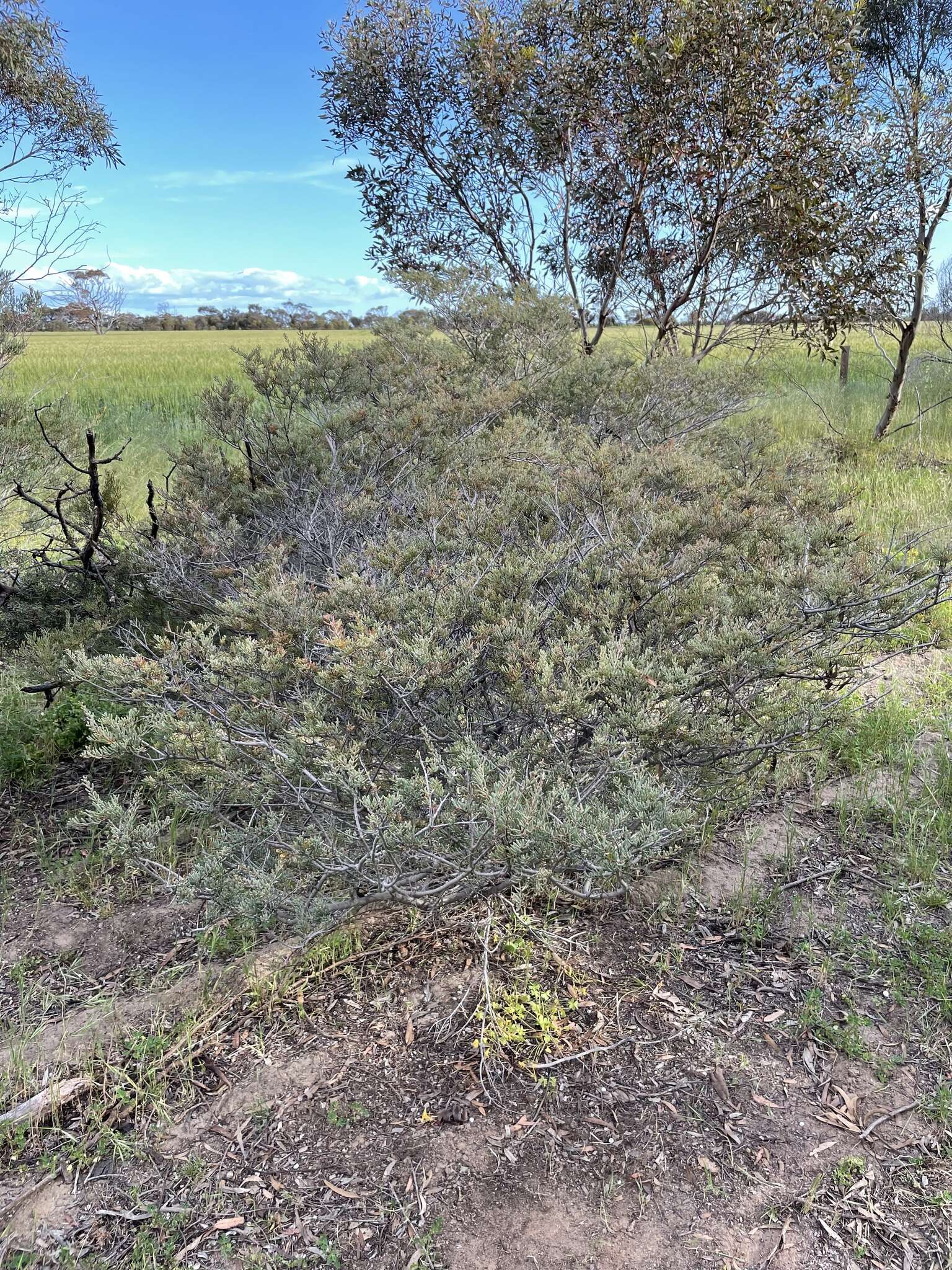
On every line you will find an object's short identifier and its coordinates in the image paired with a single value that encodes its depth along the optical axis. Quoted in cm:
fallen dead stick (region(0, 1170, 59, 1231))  194
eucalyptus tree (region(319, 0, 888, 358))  643
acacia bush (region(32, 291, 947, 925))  221
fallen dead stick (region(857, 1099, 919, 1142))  206
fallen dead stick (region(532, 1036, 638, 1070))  223
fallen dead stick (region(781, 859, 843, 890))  297
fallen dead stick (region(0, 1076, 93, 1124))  216
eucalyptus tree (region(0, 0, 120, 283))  816
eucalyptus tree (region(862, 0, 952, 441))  931
